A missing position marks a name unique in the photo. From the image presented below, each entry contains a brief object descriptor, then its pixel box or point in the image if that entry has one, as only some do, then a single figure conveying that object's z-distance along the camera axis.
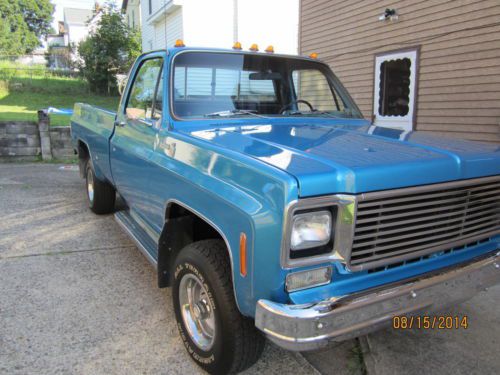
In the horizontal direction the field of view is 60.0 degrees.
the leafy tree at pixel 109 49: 22.48
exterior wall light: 7.71
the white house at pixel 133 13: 25.72
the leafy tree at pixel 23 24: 48.12
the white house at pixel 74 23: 60.28
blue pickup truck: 1.91
